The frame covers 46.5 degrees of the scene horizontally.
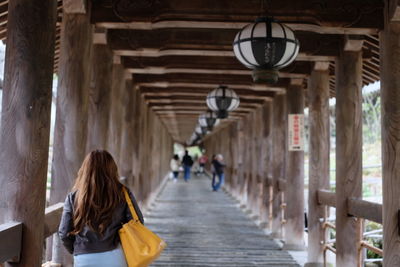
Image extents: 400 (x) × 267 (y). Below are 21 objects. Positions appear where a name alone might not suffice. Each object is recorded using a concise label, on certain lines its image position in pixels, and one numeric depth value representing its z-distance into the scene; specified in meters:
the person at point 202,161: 27.86
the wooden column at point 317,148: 6.28
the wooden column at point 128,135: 7.94
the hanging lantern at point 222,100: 7.36
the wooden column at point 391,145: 4.07
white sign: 7.14
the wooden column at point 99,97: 5.54
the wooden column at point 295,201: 7.13
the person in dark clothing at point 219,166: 16.06
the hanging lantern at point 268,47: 3.90
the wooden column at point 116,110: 6.55
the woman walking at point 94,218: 2.65
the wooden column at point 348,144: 5.17
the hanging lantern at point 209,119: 10.65
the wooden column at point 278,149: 8.35
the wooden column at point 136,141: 8.81
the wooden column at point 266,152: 9.60
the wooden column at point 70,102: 4.32
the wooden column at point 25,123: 2.92
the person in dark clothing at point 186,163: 20.70
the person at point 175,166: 20.77
